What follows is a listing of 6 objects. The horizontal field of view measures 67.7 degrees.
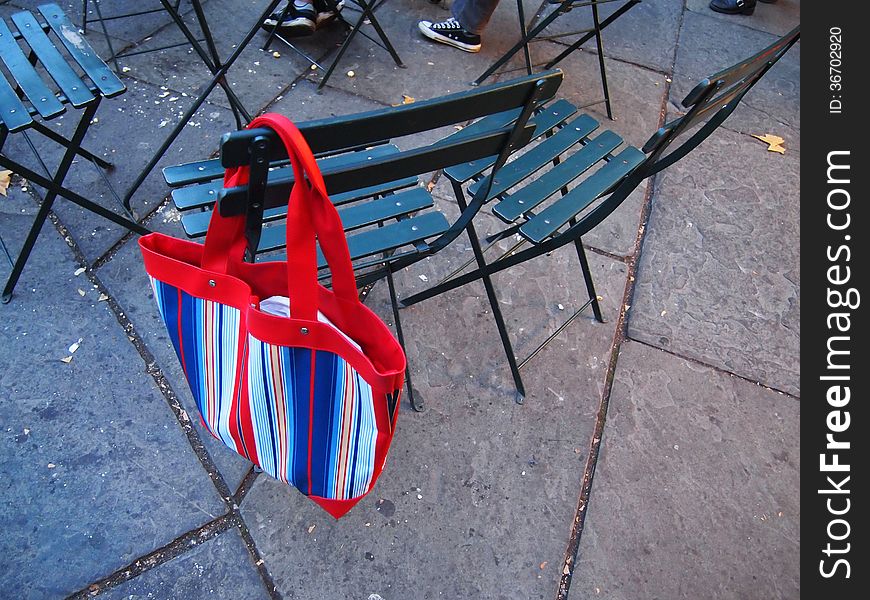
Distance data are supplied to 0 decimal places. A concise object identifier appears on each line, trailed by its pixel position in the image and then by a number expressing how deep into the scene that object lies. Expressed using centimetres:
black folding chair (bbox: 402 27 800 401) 175
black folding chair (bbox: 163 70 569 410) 125
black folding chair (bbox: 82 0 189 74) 329
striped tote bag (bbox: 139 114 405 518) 122
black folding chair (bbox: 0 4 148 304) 196
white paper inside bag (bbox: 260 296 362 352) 137
